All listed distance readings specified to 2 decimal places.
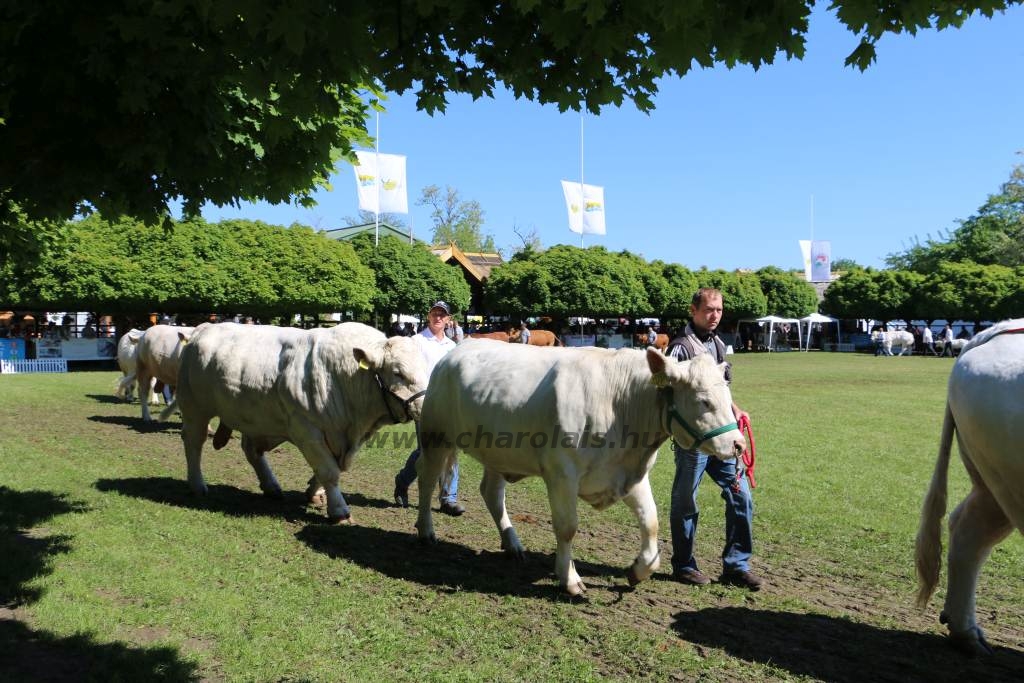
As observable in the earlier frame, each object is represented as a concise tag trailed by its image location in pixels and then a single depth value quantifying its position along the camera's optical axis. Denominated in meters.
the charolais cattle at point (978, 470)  4.05
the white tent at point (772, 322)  58.47
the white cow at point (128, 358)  16.53
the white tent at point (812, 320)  60.97
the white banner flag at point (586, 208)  48.46
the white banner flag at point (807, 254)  64.88
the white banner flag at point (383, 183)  39.31
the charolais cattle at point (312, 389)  7.46
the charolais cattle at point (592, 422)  5.29
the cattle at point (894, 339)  49.84
